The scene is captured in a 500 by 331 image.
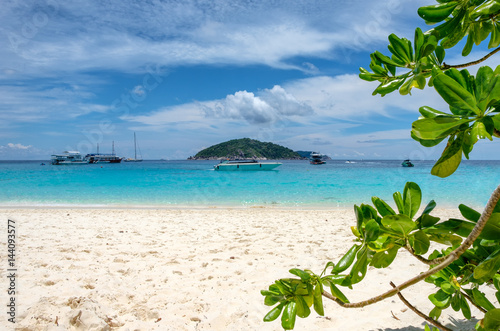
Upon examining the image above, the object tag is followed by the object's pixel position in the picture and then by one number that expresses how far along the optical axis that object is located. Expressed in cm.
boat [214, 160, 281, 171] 3962
